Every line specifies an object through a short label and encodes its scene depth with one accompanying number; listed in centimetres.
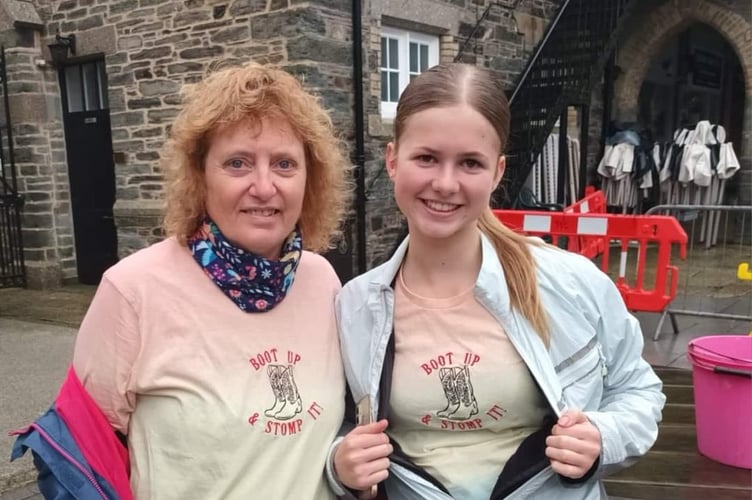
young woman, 136
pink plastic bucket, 303
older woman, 138
